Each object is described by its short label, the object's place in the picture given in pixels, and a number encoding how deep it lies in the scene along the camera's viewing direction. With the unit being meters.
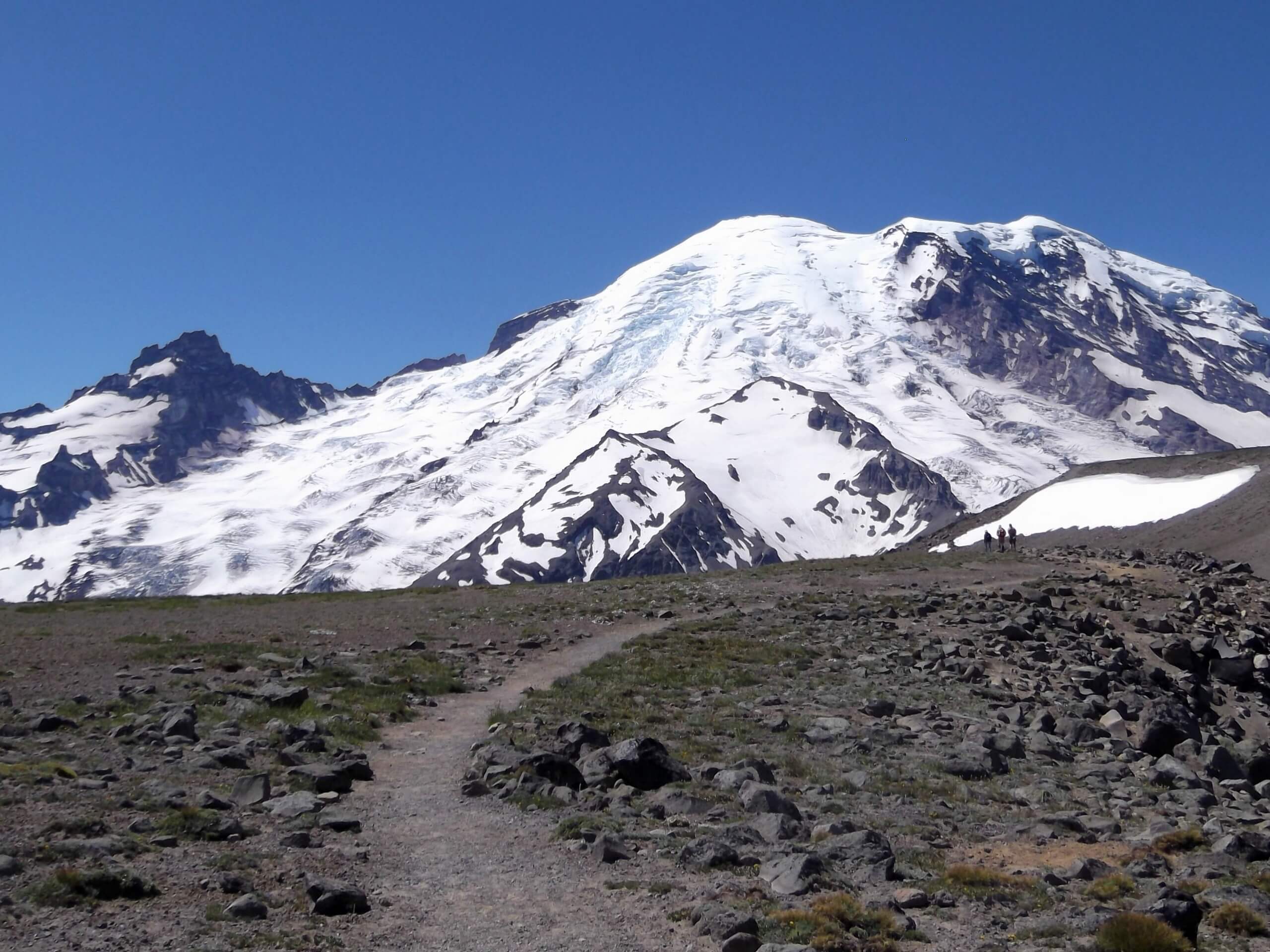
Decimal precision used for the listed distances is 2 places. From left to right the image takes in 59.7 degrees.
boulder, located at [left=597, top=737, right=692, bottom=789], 18.05
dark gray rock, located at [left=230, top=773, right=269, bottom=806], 15.84
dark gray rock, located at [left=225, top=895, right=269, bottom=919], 11.71
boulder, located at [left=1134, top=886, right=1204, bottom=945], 11.95
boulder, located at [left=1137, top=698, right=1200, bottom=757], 23.36
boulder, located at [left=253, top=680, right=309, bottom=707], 23.00
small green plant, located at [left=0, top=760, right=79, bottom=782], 15.88
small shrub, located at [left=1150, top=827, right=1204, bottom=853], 15.65
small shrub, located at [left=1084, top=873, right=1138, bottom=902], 13.46
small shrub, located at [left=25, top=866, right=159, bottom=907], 11.64
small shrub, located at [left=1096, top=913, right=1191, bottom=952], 11.52
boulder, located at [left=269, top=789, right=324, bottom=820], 15.60
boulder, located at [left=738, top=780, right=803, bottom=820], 16.58
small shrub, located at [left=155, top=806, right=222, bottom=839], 14.20
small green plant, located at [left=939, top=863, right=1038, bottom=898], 13.63
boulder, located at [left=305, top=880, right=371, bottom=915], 12.13
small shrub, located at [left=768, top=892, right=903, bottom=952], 11.70
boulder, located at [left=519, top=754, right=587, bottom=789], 18.00
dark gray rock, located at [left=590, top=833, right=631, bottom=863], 14.56
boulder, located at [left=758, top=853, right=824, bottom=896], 13.19
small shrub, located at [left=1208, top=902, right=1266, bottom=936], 12.26
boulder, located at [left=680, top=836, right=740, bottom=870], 14.29
